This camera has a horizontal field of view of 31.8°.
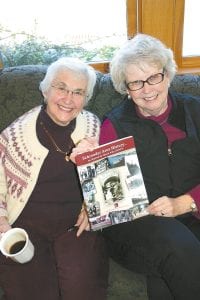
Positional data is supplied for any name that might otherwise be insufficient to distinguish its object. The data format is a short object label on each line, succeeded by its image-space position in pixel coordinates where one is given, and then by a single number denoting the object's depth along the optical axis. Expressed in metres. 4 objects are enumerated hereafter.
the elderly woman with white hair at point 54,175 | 1.41
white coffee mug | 1.19
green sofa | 1.76
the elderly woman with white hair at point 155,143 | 1.32
